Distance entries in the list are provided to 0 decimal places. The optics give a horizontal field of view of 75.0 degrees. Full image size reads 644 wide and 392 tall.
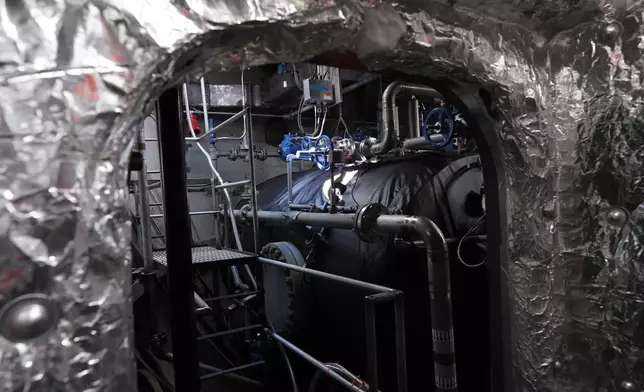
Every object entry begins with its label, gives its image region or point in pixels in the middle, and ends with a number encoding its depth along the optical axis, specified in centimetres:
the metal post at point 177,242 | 131
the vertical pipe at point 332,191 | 234
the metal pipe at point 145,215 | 188
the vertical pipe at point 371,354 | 154
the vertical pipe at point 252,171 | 235
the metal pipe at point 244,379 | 255
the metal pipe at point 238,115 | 236
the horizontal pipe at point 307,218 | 214
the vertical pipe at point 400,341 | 150
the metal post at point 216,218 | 321
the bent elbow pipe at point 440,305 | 158
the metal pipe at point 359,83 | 372
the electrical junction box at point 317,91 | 277
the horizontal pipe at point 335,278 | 160
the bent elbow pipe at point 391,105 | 245
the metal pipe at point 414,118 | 285
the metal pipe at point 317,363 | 172
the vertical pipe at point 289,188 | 297
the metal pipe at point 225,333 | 207
